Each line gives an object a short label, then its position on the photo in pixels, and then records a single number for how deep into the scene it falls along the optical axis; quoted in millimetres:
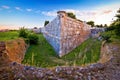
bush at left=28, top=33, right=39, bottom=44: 6827
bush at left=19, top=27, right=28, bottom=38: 7170
